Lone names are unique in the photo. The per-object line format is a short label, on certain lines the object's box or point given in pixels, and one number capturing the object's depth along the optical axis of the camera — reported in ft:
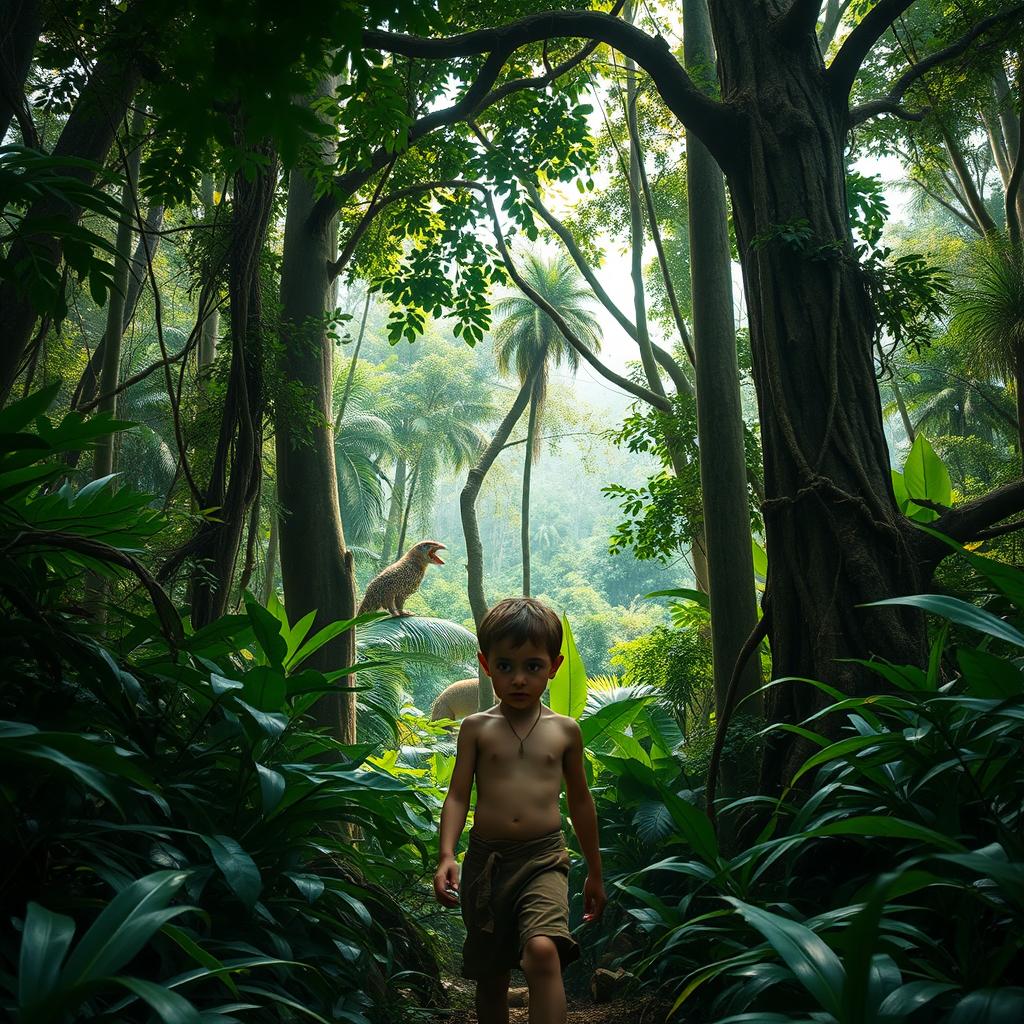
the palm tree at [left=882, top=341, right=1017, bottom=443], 72.02
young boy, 7.44
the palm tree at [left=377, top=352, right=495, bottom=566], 108.37
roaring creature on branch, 39.24
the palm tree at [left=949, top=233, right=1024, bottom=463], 28.07
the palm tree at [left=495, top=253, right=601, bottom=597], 68.90
